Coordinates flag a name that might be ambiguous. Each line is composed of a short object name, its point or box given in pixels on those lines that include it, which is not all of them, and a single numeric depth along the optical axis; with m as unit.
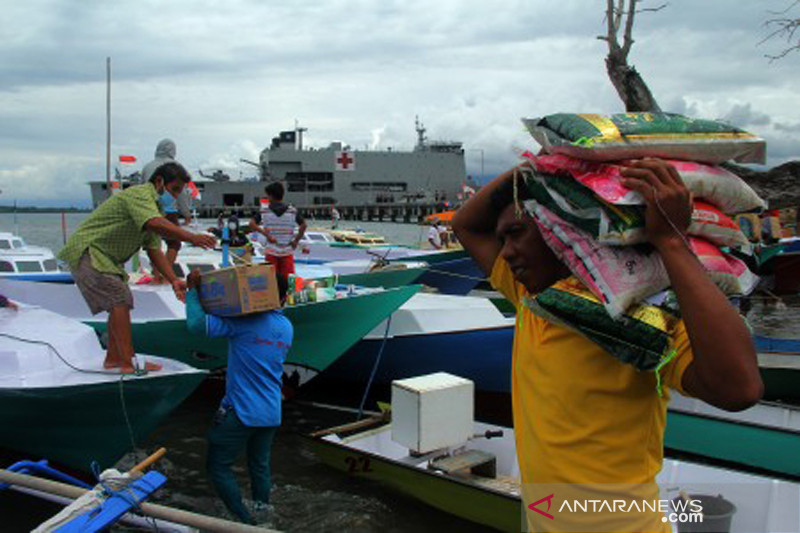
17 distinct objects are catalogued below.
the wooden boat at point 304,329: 8.66
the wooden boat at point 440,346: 9.17
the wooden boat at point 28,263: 12.94
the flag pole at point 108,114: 16.35
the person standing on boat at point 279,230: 10.79
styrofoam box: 6.10
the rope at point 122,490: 3.81
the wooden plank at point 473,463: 6.23
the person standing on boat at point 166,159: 8.67
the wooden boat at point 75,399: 5.93
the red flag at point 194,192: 17.30
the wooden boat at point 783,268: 17.52
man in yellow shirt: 1.51
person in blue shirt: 5.00
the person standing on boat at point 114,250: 5.86
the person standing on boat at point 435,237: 23.75
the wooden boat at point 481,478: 5.48
